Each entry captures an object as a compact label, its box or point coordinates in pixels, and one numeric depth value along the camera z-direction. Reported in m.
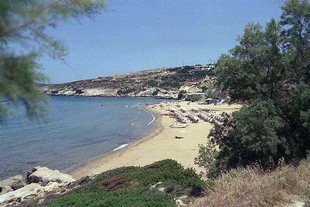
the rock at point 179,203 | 8.51
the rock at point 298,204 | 5.49
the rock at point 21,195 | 14.77
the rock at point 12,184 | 18.61
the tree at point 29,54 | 2.88
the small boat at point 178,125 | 42.80
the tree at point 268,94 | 10.66
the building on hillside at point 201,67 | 170.40
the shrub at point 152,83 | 147.50
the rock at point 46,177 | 18.27
